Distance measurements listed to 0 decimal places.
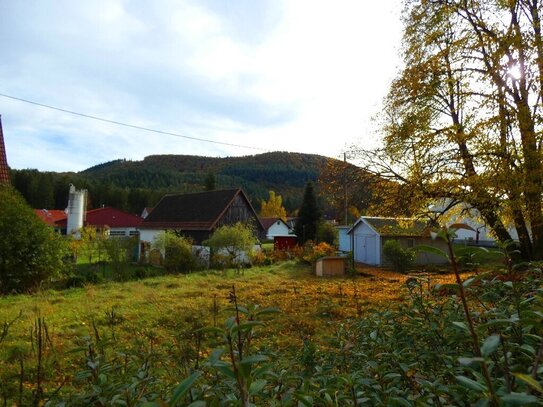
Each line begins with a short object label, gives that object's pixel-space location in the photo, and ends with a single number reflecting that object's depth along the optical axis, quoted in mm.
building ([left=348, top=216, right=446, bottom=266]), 25733
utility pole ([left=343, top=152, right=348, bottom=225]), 14142
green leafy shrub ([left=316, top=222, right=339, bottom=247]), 39062
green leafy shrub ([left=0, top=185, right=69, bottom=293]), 13766
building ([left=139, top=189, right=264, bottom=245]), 28219
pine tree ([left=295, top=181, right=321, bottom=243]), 42500
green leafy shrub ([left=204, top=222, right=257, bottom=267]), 22641
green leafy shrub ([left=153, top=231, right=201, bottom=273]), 21359
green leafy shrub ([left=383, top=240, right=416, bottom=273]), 21281
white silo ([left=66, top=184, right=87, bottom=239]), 41375
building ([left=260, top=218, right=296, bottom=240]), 59094
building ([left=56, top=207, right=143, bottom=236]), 51541
